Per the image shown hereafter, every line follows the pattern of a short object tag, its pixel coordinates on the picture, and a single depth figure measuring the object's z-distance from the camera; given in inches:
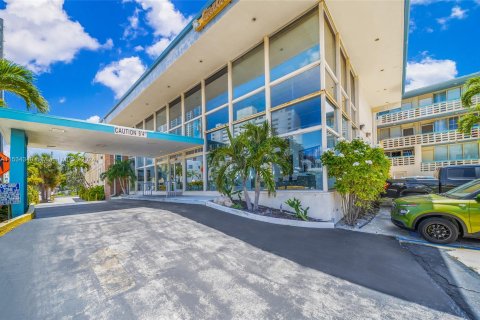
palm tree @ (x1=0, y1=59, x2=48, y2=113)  293.9
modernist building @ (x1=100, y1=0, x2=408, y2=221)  329.1
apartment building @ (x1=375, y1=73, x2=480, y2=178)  713.6
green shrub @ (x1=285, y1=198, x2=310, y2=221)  294.1
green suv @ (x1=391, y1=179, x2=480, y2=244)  195.9
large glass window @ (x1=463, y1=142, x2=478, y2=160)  684.7
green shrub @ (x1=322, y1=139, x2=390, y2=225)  263.1
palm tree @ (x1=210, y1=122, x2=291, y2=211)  308.2
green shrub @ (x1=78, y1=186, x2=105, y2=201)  959.6
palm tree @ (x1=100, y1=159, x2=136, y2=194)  782.5
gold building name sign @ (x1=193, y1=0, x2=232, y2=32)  343.6
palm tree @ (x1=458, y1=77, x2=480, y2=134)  321.5
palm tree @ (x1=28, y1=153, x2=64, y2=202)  1117.0
